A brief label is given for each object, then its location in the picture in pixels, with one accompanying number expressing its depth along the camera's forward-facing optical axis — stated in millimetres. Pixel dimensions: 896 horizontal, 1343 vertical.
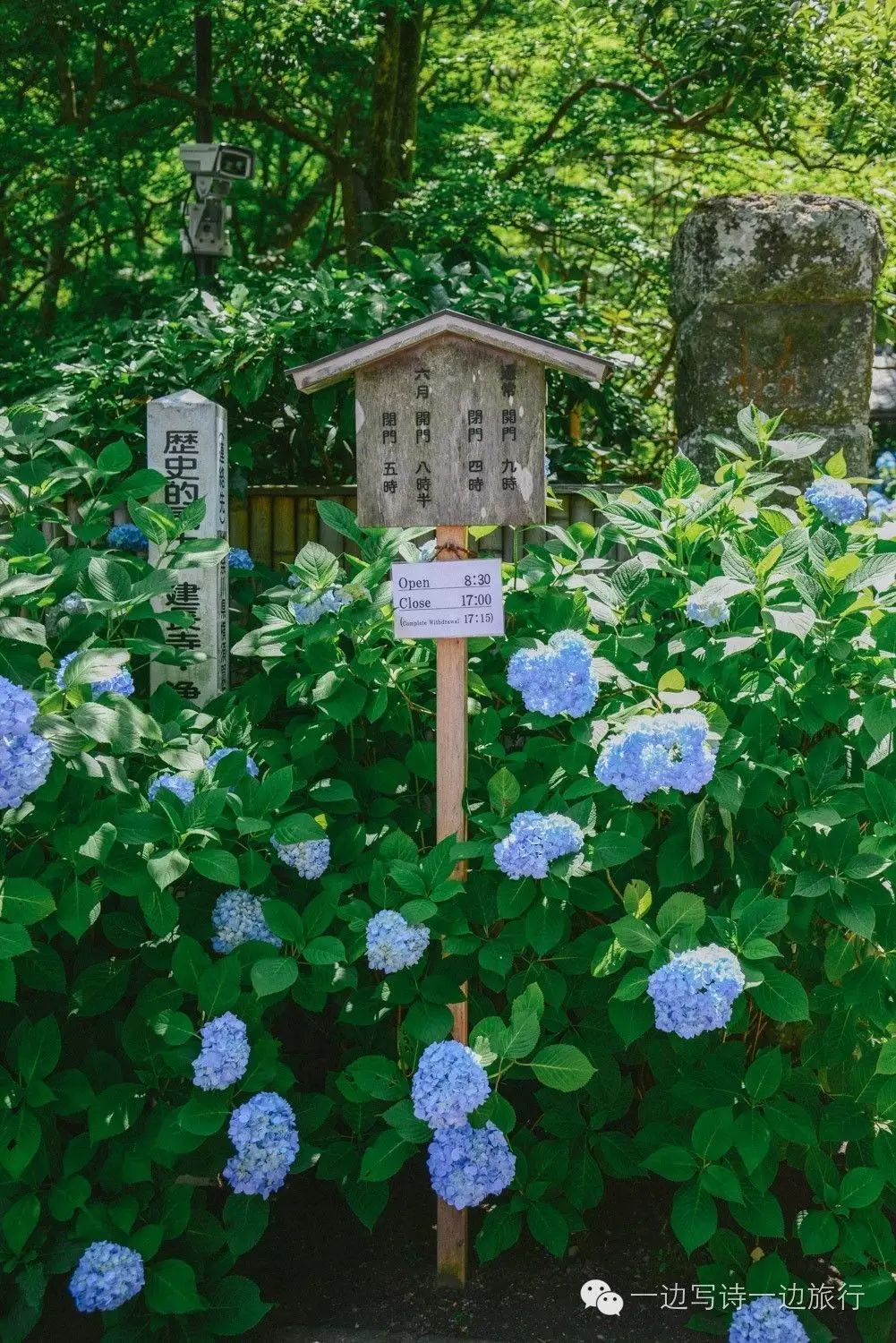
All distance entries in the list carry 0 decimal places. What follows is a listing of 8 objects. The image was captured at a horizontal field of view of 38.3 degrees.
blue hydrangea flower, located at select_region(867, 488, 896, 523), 3344
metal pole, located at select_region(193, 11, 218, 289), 7707
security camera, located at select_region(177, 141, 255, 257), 8273
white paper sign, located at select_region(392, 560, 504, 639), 2580
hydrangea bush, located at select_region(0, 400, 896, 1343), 2346
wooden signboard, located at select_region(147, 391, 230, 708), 3281
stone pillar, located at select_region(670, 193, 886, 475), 4328
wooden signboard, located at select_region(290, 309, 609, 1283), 2672
